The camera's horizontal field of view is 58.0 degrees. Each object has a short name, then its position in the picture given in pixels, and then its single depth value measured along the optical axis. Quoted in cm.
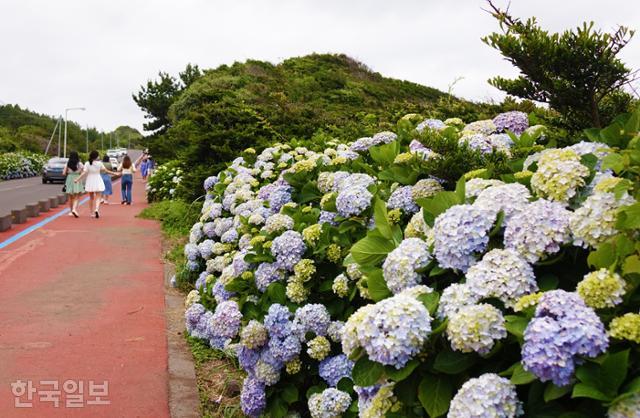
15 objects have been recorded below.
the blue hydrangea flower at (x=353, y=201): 297
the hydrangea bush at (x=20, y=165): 3851
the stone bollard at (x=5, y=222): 1084
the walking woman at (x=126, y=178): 1719
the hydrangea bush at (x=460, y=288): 150
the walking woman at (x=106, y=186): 1783
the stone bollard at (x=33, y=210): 1323
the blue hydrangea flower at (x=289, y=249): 327
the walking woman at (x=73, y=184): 1375
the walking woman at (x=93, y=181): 1384
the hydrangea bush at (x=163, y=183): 1712
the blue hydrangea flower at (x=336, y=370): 285
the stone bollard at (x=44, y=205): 1463
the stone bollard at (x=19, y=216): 1202
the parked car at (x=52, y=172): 3341
